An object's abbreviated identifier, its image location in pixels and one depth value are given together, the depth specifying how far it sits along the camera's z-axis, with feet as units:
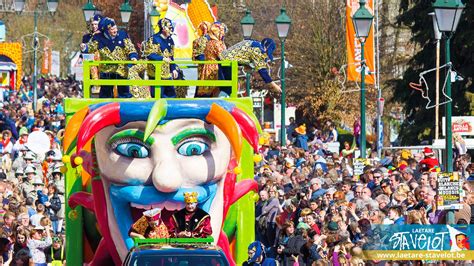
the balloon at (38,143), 115.14
